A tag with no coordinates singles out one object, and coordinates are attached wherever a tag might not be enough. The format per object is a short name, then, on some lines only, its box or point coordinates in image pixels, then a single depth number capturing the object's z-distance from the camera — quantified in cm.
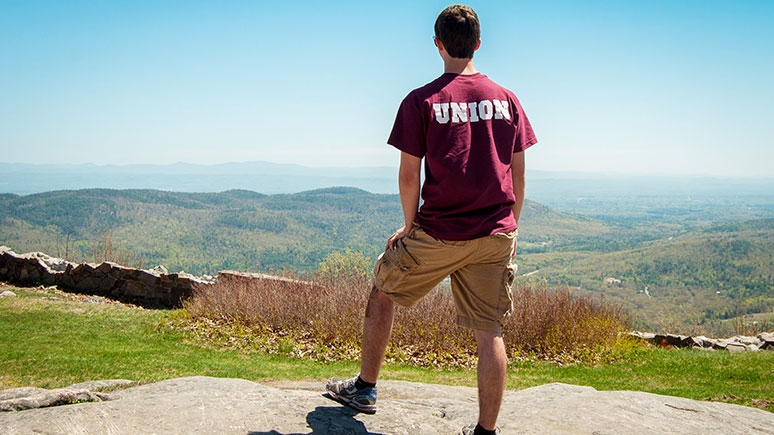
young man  304
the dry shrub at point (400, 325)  884
